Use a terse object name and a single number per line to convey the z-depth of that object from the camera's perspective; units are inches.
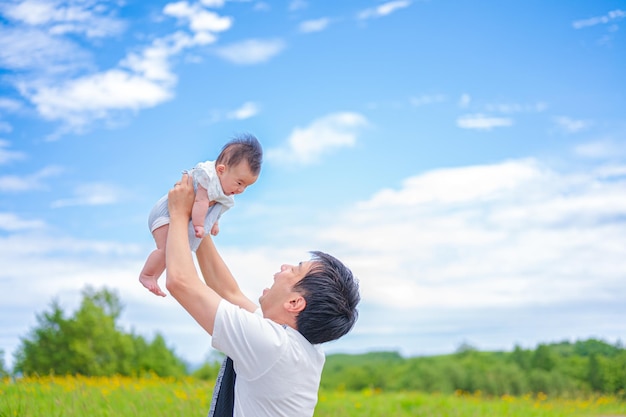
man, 107.4
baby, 138.3
